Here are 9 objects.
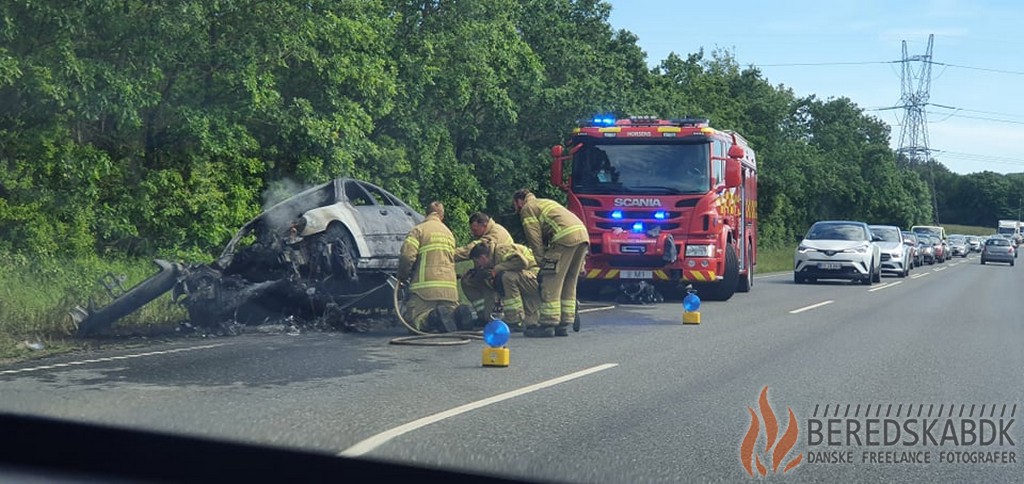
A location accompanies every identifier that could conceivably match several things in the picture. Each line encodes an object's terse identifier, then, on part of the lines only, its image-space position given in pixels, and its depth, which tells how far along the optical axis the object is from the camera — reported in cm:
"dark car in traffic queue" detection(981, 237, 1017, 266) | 5856
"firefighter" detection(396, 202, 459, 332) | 1296
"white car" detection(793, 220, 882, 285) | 2761
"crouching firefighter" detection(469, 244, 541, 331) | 1336
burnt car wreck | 1359
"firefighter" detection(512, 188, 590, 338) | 1328
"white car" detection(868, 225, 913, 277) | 3444
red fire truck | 1909
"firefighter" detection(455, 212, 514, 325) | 1350
